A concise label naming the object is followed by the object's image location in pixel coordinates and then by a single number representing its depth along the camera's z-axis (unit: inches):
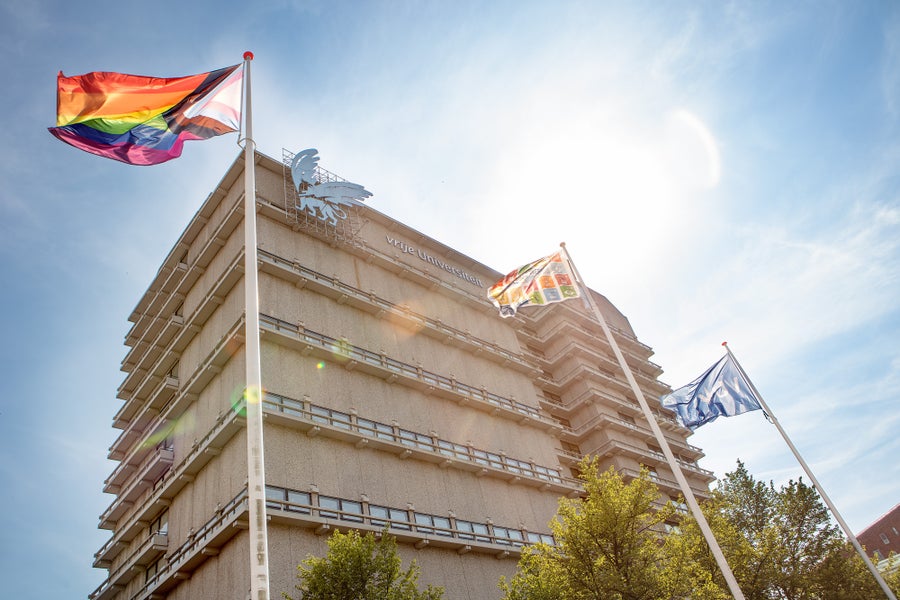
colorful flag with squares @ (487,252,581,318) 1103.0
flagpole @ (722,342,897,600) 1141.2
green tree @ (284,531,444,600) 857.5
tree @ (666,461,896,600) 1230.9
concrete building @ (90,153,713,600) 1235.2
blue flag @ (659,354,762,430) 1208.8
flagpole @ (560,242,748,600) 793.6
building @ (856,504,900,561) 3474.4
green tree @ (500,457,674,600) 946.1
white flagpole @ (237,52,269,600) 458.3
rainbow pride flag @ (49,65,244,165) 655.8
